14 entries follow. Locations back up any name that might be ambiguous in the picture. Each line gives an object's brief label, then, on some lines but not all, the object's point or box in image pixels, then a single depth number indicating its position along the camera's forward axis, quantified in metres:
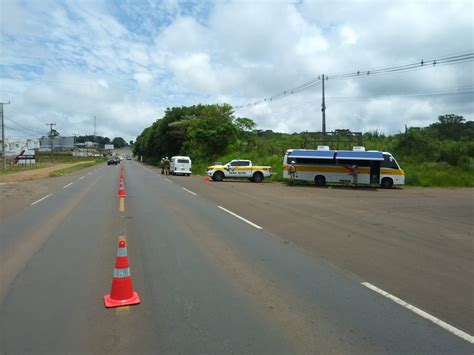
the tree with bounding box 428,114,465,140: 64.38
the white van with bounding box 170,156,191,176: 45.44
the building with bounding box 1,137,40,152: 106.36
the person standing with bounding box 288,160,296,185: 31.94
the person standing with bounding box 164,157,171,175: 48.19
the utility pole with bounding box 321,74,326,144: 40.82
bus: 30.86
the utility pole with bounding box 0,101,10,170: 55.70
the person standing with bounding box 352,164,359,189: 30.56
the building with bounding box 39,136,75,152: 155.38
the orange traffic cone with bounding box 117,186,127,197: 19.39
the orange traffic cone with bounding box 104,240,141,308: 5.51
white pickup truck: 35.56
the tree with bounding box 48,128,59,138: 97.76
